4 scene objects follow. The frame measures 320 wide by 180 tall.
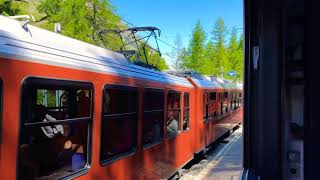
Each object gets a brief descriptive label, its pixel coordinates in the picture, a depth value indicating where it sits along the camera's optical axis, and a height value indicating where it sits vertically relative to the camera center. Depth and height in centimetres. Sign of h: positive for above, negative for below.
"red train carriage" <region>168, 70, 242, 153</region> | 690 -35
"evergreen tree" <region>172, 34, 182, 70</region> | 2450 +393
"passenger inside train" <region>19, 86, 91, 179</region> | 203 -36
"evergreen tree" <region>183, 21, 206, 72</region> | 2104 +412
